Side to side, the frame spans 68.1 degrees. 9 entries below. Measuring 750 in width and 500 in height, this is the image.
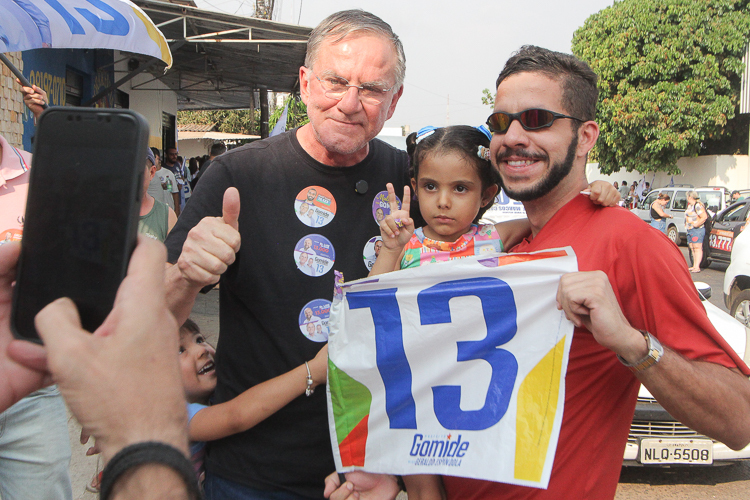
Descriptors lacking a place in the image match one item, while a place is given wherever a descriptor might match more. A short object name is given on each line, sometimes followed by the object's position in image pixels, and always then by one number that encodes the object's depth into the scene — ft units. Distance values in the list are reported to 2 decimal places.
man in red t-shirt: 5.25
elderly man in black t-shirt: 7.01
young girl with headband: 8.64
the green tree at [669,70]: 90.94
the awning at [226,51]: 33.30
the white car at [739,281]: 26.00
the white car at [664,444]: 13.35
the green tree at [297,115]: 60.86
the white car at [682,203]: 62.64
